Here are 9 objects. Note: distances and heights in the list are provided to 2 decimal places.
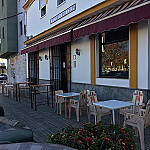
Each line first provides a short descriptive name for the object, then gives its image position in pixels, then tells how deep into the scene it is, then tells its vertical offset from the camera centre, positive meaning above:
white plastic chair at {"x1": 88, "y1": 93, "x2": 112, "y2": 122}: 5.06 -1.02
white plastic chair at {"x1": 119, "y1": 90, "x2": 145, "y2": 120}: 4.95 -0.85
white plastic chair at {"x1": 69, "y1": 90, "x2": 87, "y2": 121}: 6.46 -0.99
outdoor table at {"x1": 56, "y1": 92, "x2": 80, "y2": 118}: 6.39 -0.75
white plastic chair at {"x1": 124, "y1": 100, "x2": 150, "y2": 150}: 3.87 -1.03
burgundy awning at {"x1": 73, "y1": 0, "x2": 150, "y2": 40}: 4.62 +1.58
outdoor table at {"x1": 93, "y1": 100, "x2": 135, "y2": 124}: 4.35 -0.77
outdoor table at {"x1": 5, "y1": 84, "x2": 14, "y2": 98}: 11.99 -0.78
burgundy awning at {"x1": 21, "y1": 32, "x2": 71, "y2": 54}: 7.92 +1.58
